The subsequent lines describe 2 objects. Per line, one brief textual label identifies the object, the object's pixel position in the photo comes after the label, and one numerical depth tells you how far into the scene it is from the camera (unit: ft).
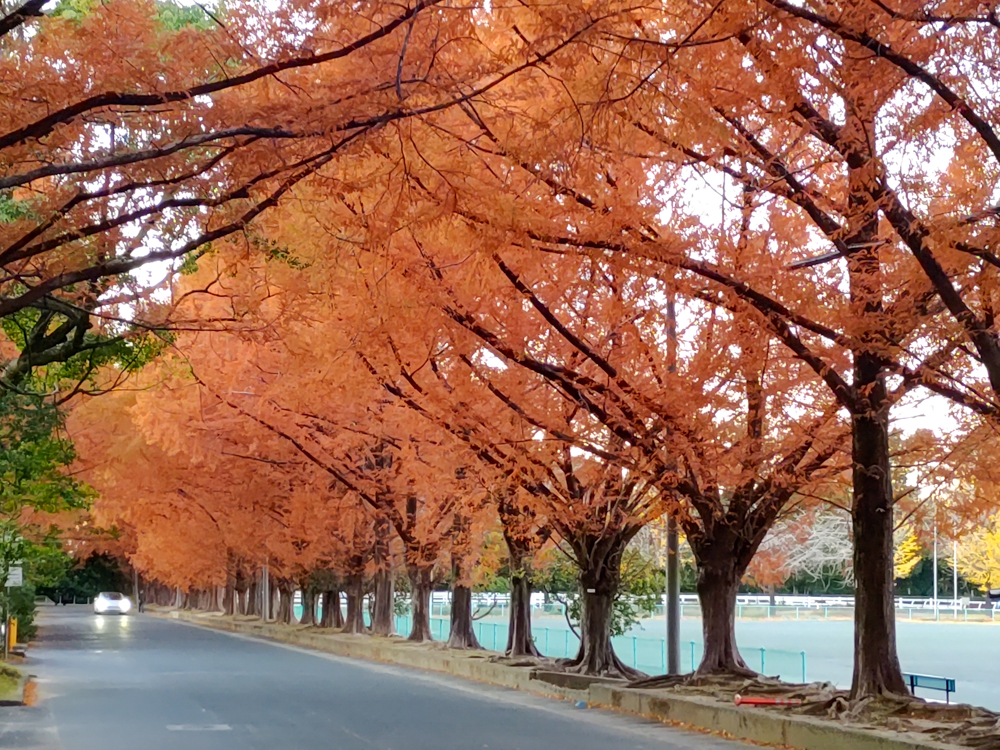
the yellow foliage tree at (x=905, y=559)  204.67
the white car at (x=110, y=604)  268.82
